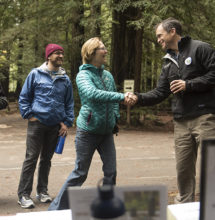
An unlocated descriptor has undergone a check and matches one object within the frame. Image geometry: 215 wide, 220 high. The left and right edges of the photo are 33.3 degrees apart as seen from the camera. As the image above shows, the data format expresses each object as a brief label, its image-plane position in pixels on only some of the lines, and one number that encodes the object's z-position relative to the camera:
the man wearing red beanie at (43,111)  5.05
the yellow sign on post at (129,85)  15.08
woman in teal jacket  4.24
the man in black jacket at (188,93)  3.95
